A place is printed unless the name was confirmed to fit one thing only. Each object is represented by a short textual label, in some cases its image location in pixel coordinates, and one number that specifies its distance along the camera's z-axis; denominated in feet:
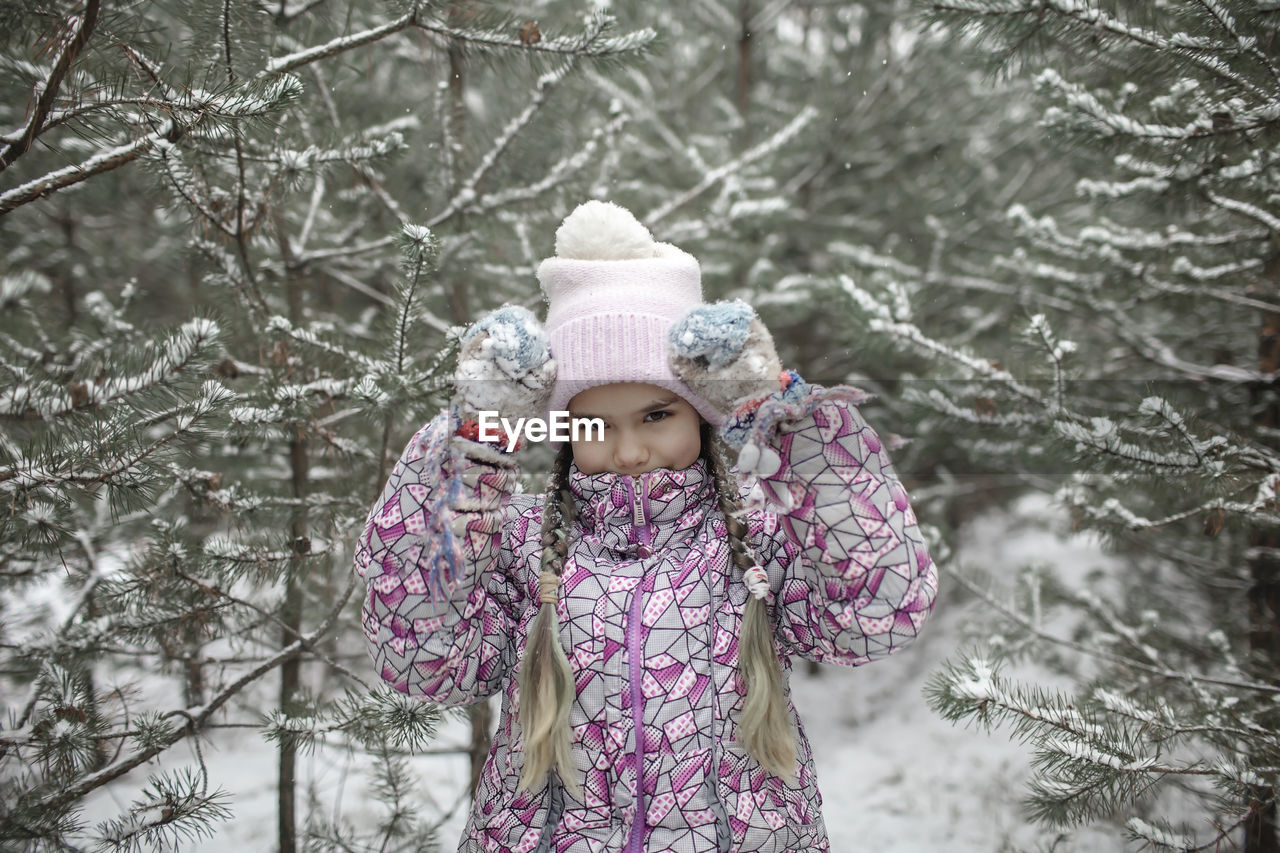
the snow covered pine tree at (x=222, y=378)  5.37
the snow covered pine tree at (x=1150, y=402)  6.12
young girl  4.61
